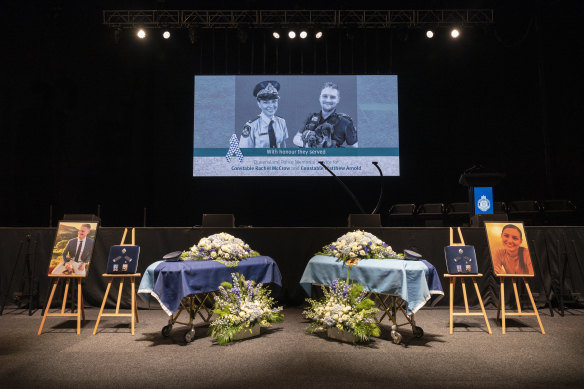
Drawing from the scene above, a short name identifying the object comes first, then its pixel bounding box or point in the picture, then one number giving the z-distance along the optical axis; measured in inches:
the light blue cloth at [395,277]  161.3
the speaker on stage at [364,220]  255.1
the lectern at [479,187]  287.6
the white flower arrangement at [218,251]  183.2
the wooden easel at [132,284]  187.2
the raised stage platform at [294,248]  237.3
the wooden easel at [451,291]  186.4
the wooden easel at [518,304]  186.5
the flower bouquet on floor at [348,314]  164.9
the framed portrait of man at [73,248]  194.1
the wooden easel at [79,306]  185.8
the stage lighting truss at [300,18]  360.2
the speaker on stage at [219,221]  249.8
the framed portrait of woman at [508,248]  194.4
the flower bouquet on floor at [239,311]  169.2
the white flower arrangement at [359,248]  177.5
